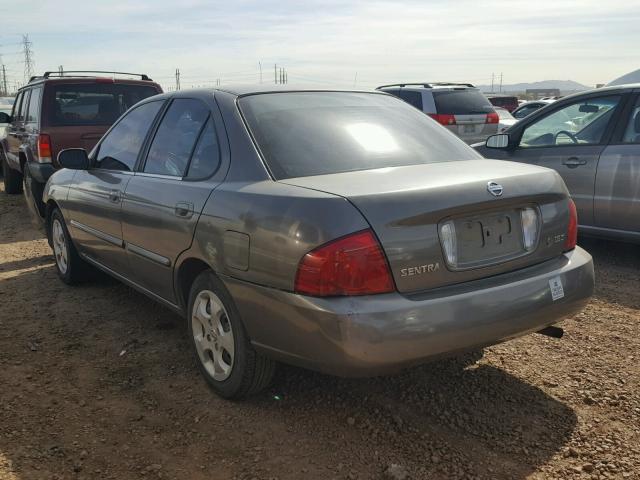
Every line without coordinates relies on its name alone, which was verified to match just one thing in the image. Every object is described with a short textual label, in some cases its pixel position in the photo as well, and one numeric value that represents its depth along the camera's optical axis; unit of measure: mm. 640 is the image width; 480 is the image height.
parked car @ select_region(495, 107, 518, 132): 16422
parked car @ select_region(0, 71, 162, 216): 7766
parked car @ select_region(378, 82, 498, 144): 11766
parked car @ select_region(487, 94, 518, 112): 28438
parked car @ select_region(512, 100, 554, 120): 19484
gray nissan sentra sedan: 2590
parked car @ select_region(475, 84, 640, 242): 5527
